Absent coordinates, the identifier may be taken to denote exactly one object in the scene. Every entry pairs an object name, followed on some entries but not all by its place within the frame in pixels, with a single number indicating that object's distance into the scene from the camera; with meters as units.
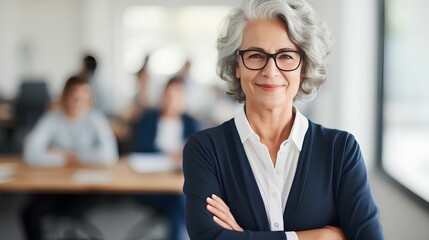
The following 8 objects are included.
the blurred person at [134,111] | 5.52
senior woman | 1.31
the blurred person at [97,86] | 5.64
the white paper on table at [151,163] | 3.91
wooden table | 3.64
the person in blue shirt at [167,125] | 4.20
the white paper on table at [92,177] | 3.70
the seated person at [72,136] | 4.11
